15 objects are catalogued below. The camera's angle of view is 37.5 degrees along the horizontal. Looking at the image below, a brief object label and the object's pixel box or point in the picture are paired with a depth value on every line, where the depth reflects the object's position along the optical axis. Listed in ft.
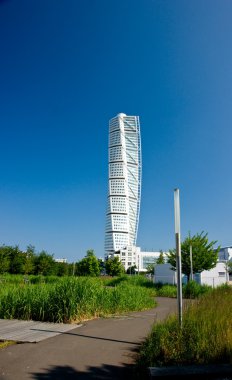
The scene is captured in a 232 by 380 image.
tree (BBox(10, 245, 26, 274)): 150.09
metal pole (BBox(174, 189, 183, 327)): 20.59
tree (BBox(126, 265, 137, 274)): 425.36
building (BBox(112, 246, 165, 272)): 540.93
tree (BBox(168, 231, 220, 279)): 95.04
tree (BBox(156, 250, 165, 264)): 296.30
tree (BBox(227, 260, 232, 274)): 152.25
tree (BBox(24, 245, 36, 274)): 150.92
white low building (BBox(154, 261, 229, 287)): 116.78
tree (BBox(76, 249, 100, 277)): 195.31
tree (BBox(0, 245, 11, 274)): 132.46
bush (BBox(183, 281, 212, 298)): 73.75
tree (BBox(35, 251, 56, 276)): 159.74
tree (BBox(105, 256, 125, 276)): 235.81
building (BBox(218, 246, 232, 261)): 253.44
